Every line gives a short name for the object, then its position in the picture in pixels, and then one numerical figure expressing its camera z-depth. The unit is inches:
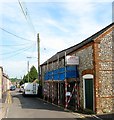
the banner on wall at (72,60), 455.7
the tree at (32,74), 1631.6
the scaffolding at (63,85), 469.3
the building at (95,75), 390.7
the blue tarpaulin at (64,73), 470.5
